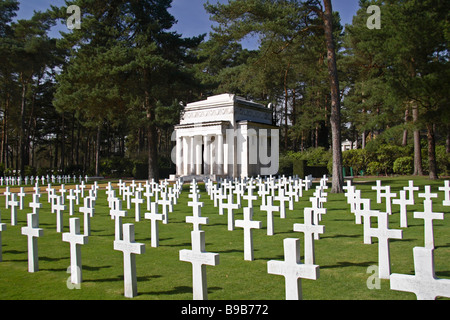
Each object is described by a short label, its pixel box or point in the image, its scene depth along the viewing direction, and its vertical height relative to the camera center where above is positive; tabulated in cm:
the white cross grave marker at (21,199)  1285 -87
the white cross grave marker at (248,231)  605 -96
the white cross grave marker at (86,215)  895 -96
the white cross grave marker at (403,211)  896 -98
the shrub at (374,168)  3384 +8
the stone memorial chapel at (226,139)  3550 +303
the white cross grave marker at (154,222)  737 -95
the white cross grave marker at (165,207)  1048 -94
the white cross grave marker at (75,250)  499 -98
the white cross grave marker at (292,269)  339 -86
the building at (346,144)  7150 +463
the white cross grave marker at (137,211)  1088 -108
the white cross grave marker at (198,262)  398 -92
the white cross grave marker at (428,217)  686 -86
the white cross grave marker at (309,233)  546 -89
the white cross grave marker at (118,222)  698 -87
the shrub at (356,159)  3534 +94
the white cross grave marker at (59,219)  912 -107
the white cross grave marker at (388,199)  1057 -82
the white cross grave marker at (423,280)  287 -84
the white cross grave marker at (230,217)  912 -107
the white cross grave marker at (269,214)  824 -94
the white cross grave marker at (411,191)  915 -64
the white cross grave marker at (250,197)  1077 -72
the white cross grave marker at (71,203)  1218 -92
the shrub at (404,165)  3234 +28
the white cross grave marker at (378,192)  1198 -72
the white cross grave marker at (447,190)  1101 -63
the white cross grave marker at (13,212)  1040 -101
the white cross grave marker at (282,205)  1068 -97
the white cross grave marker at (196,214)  669 -81
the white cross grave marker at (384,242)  510 -97
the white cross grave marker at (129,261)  449 -102
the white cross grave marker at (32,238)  564 -93
